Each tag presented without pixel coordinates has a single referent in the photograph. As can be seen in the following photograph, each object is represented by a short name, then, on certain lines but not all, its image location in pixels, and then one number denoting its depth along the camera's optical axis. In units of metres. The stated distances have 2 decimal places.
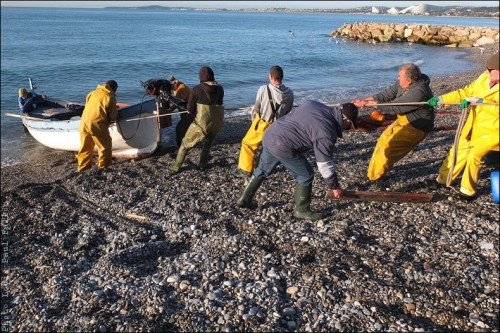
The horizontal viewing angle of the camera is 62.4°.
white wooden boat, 10.23
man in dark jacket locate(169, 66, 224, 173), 8.03
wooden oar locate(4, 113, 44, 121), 11.59
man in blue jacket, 5.32
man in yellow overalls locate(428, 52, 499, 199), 5.53
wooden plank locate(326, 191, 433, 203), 6.78
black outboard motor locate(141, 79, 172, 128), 9.53
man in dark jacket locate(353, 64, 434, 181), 6.55
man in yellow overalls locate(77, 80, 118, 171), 9.31
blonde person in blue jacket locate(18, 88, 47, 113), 13.11
